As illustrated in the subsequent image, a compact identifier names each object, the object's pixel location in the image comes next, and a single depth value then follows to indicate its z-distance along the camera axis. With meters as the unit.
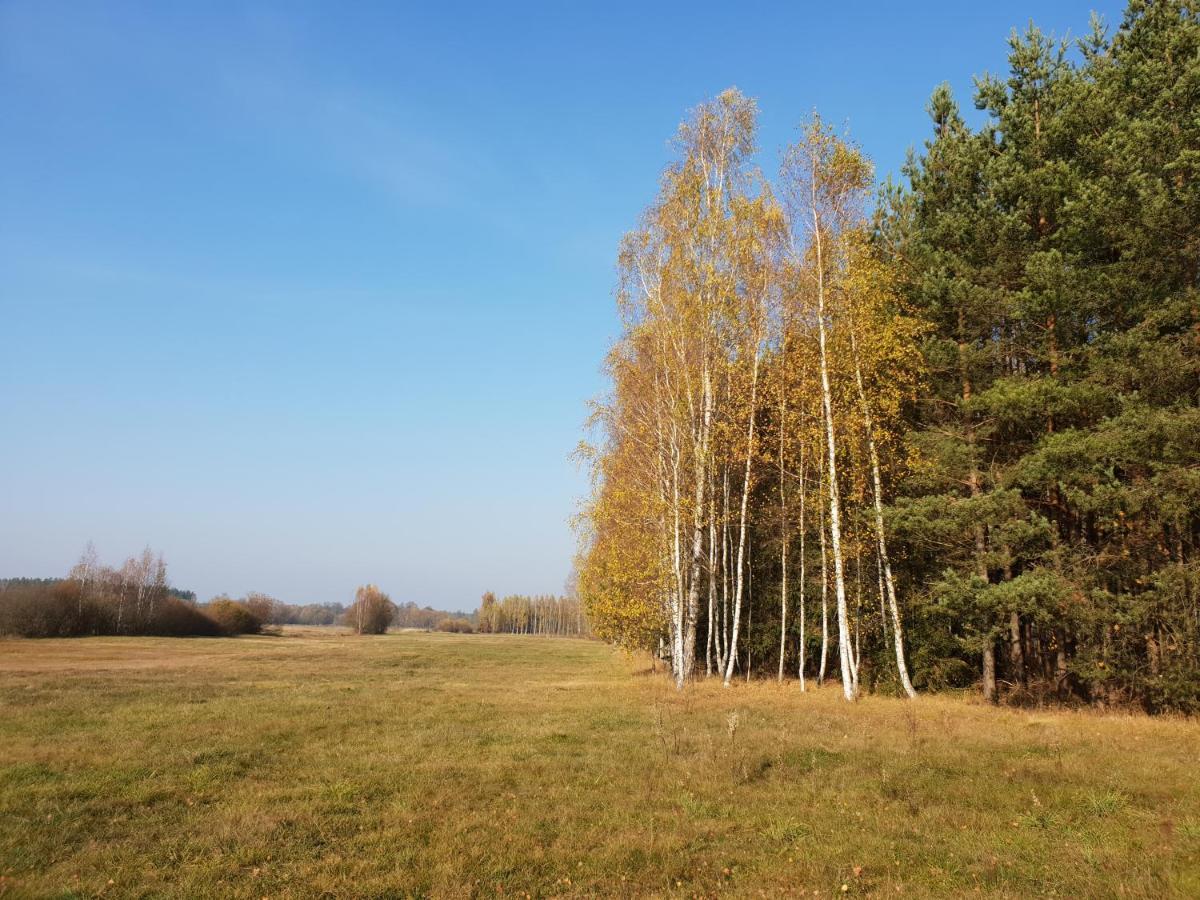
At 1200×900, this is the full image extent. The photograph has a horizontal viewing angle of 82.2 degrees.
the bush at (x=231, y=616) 96.88
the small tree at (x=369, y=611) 127.25
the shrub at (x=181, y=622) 86.56
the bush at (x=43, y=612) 67.88
